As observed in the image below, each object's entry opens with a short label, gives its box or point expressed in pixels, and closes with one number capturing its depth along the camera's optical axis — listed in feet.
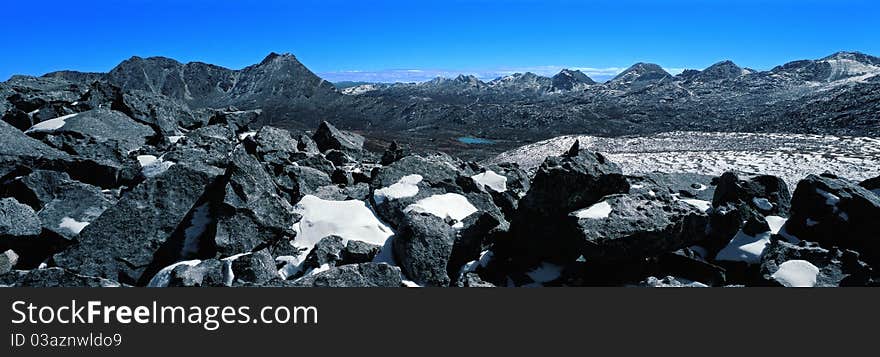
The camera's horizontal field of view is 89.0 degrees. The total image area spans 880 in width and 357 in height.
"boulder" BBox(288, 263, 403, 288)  29.22
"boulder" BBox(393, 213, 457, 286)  36.24
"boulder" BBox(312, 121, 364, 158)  101.69
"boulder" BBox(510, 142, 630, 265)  38.88
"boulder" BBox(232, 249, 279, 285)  32.09
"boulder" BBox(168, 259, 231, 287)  32.07
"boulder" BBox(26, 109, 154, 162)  60.95
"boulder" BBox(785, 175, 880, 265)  37.76
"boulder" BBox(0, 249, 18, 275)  35.98
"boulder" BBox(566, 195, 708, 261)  33.73
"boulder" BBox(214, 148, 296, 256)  37.83
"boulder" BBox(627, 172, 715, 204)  58.01
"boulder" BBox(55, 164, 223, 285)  36.68
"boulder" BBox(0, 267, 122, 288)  30.63
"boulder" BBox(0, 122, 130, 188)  50.47
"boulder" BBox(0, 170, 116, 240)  39.73
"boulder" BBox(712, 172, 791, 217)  48.93
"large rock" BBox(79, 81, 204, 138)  87.31
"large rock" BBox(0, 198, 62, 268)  37.11
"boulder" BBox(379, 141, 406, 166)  82.17
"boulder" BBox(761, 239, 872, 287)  34.09
